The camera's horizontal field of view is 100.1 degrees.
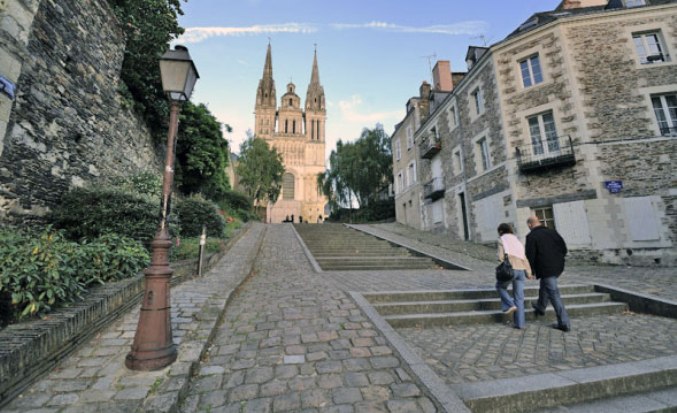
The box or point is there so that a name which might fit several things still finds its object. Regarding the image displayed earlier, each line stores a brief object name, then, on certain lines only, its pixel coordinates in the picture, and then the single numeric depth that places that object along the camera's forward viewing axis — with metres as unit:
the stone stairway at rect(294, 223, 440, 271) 9.22
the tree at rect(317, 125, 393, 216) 29.09
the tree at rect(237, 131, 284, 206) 29.66
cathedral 57.47
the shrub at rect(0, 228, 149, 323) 2.73
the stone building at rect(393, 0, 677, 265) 10.15
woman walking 4.27
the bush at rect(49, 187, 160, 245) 5.84
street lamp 2.57
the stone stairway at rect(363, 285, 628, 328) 4.45
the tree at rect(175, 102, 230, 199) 13.38
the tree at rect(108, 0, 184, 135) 9.39
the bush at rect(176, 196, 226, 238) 10.16
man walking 4.22
